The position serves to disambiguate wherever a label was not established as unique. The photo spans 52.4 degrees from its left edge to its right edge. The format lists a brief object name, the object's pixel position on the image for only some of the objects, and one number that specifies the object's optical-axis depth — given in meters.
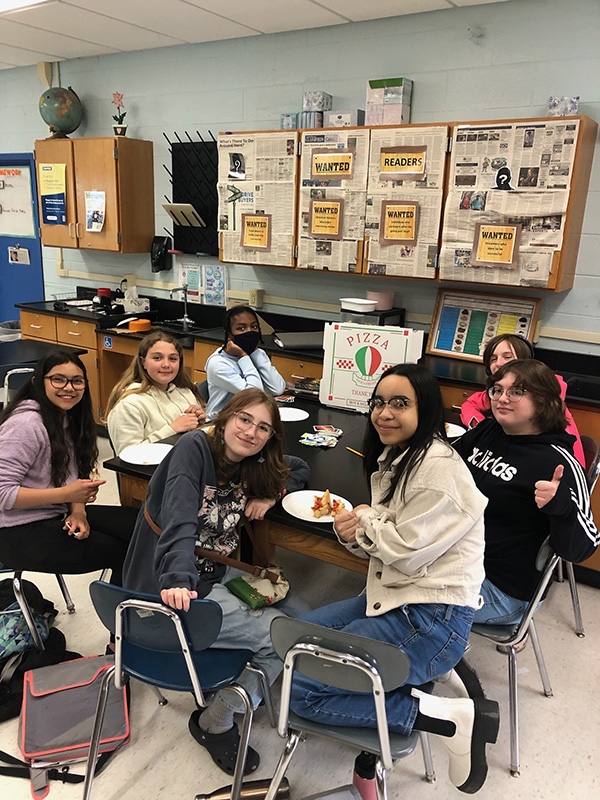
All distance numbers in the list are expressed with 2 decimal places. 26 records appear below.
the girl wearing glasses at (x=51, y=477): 2.04
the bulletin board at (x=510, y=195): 2.87
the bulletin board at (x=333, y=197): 3.38
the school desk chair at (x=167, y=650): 1.43
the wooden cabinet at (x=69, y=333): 4.58
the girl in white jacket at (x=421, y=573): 1.44
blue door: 5.64
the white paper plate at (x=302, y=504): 1.81
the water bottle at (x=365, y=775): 1.61
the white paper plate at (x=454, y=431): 2.46
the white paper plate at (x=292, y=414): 2.66
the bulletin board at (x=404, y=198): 3.16
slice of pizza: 1.79
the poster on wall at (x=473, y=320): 3.37
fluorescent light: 3.50
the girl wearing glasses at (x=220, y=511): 1.69
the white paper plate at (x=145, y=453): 2.12
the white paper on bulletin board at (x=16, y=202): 5.66
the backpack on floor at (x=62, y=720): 1.83
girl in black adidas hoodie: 1.88
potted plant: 4.52
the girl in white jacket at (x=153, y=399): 2.43
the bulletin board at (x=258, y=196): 3.63
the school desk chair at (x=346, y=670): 1.26
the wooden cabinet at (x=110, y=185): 4.47
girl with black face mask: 2.83
